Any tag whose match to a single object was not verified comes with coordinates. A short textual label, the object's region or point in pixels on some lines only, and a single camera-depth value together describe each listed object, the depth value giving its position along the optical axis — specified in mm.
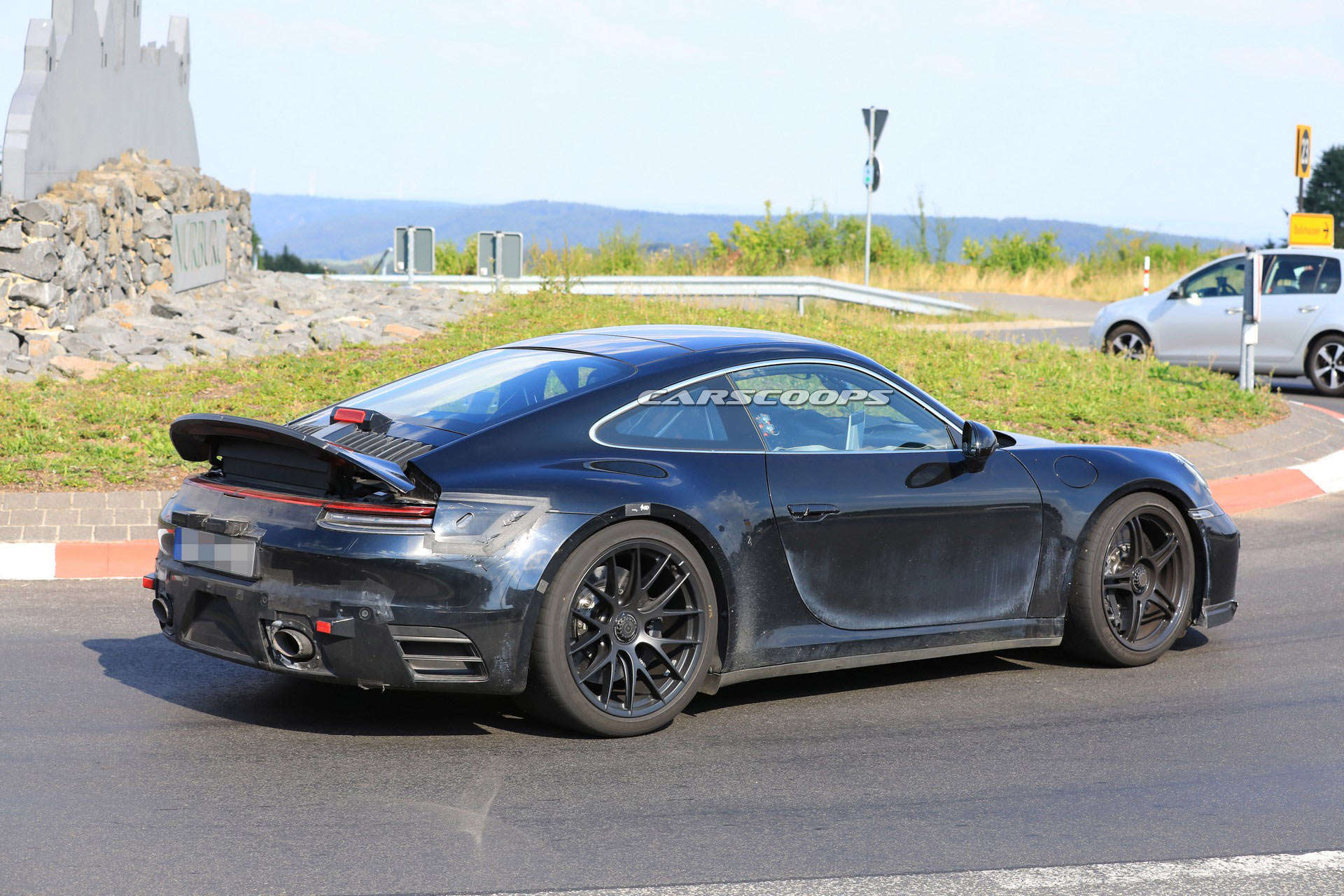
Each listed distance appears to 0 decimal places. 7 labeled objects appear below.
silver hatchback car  17141
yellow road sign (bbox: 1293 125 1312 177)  24609
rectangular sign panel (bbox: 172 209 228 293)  17547
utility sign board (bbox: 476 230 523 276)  22688
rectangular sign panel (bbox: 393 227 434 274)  22328
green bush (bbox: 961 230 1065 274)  37531
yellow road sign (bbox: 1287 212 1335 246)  23391
